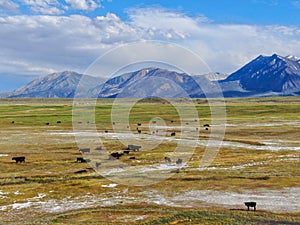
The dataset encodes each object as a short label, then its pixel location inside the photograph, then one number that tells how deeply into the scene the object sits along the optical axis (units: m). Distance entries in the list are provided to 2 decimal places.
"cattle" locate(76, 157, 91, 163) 61.58
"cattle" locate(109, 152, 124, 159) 63.99
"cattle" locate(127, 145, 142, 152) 74.75
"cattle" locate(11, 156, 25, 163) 60.03
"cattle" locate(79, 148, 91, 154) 70.29
